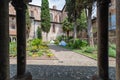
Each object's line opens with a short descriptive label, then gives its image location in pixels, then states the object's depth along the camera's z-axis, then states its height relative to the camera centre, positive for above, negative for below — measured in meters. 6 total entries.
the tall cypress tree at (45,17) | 18.60 +5.21
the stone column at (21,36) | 2.43 +0.08
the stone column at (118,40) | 1.29 -0.04
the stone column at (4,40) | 1.57 -0.03
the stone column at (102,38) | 2.25 +0.00
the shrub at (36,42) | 8.68 -0.42
